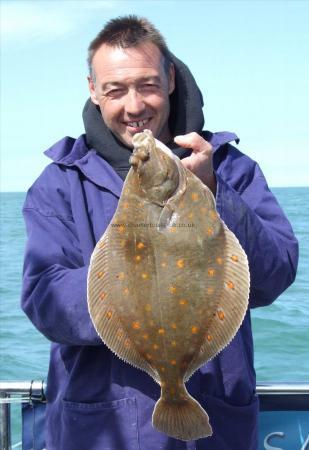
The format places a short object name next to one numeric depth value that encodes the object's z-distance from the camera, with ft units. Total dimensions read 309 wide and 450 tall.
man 8.99
